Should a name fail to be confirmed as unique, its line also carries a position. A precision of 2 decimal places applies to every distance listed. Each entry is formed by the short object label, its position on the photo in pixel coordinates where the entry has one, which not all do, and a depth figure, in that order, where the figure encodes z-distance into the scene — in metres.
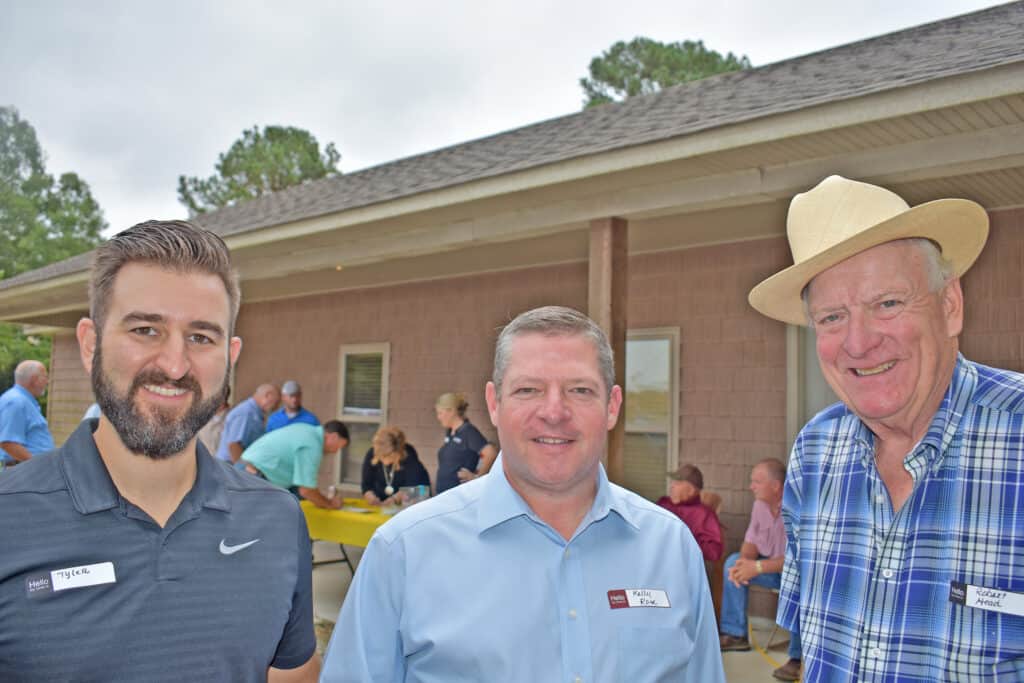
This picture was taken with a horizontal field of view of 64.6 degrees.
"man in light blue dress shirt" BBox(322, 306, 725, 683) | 1.78
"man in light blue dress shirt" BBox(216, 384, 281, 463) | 8.21
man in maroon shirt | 5.81
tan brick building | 4.23
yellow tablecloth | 6.23
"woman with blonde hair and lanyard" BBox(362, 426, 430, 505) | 7.18
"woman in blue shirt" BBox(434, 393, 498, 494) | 6.81
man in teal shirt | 6.30
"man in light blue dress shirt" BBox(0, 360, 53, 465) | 7.09
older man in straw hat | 1.70
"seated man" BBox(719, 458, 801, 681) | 5.74
